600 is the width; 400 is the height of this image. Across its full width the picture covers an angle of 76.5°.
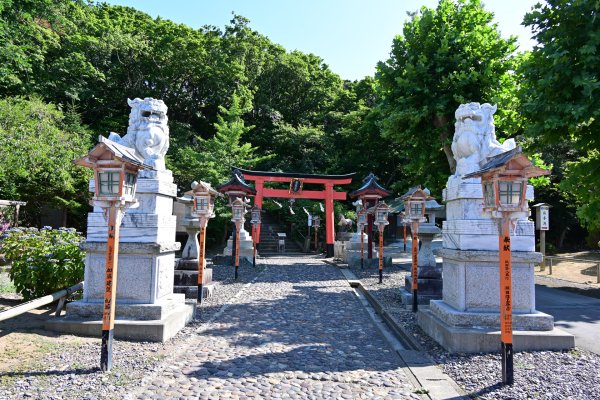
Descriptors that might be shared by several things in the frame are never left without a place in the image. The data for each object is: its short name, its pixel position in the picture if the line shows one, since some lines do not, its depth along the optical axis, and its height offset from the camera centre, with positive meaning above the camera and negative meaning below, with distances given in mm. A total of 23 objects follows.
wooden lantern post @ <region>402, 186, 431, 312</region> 8312 +447
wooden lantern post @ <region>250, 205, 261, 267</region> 17781 +288
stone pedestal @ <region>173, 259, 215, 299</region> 9062 -1368
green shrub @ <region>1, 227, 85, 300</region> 6824 -783
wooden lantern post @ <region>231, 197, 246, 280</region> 13827 +470
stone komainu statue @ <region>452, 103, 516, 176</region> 5992 +1445
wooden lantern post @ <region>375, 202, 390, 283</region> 12813 +465
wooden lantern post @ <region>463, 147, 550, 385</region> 4188 +348
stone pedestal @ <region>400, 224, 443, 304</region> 8600 -1112
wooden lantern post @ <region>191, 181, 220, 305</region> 8859 +492
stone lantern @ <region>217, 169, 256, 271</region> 16562 +1313
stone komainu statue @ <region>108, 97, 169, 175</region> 6379 +1547
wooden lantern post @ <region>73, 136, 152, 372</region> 4371 +376
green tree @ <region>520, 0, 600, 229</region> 8070 +3341
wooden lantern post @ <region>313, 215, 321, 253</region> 23844 +49
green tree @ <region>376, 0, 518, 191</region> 13180 +5291
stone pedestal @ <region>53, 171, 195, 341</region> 5348 -820
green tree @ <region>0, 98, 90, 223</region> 14367 +2593
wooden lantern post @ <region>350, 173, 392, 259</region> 16750 +1432
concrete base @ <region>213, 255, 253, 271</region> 16953 -1635
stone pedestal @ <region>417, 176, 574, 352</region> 4953 -834
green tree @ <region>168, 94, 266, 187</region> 22984 +4325
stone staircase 26359 -1068
